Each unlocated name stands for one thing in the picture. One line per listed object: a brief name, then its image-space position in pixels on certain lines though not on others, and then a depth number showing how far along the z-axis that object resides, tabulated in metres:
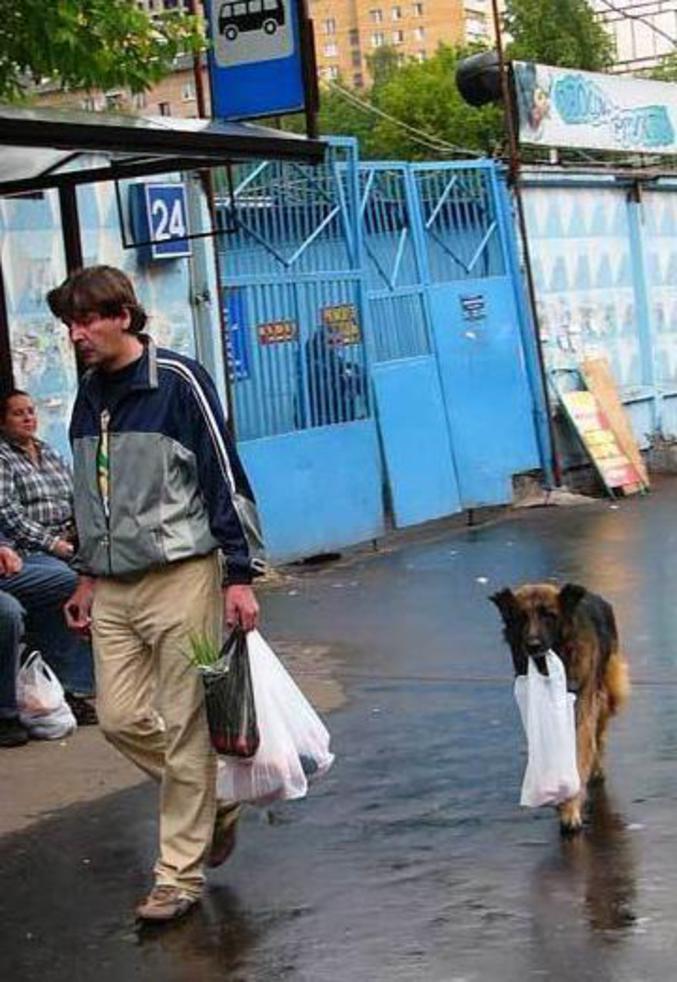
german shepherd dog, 5.83
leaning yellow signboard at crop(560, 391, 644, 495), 15.92
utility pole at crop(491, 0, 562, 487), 15.54
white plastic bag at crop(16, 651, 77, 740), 7.59
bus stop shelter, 7.09
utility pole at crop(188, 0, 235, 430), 11.97
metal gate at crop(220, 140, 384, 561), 12.54
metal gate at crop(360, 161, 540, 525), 13.93
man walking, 5.27
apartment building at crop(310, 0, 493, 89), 107.31
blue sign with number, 11.40
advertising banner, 15.95
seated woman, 7.78
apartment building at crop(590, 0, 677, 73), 22.69
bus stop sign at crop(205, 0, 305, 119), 10.35
